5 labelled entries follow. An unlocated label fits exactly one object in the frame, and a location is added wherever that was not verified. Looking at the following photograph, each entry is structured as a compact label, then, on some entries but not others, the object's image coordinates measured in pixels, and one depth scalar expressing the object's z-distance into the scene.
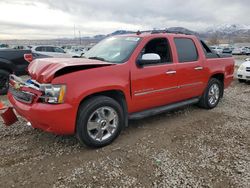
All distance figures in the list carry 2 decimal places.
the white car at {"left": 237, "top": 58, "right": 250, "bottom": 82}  7.43
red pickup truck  2.61
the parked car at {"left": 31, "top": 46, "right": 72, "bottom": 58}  11.81
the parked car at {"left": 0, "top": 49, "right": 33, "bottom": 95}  5.81
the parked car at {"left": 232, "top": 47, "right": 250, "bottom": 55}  33.72
